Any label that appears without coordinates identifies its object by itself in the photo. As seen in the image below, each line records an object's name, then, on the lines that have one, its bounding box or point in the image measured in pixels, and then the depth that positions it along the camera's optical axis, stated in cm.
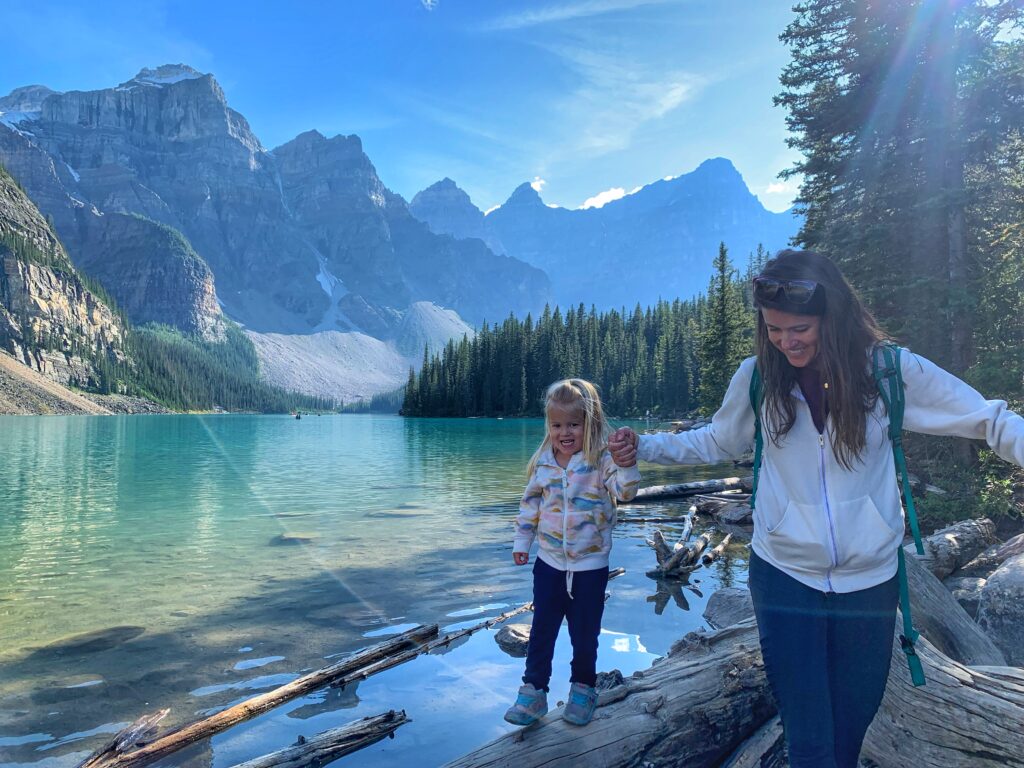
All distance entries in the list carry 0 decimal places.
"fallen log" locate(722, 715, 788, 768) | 377
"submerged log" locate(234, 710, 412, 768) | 468
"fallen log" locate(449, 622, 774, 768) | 373
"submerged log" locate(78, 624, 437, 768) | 473
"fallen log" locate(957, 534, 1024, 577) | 931
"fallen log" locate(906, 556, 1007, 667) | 503
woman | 260
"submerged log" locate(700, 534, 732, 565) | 1207
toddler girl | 399
